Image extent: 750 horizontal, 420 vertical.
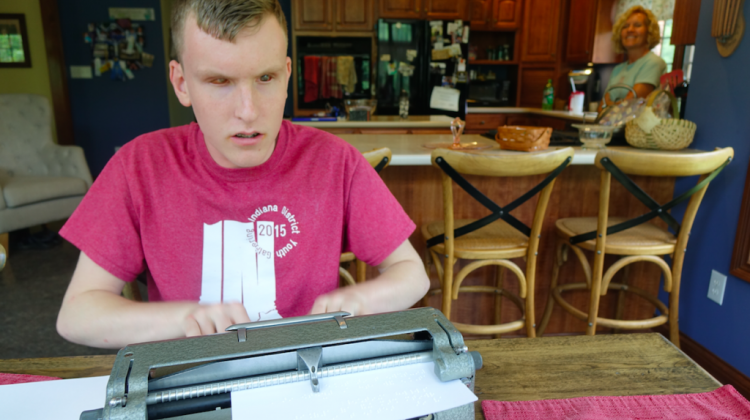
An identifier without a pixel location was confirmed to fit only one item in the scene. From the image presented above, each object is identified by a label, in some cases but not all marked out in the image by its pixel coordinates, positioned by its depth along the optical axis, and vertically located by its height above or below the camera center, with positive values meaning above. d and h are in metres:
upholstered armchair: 3.47 -0.58
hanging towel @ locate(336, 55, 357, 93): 5.07 +0.22
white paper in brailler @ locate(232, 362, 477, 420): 0.41 -0.27
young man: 0.71 -0.22
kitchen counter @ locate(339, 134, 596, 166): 1.82 -0.23
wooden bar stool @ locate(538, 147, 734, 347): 1.61 -0.52
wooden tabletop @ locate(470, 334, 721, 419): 0.63 -0.39
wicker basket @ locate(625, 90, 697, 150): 1.96 -0.15
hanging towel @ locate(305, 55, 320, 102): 5.05 +0.17
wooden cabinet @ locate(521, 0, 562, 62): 5.41 +0.73
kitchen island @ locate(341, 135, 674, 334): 2.00 -0.48
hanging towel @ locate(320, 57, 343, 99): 5.07 +0.13
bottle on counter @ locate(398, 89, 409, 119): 3.97 -0.12
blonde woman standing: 3.19 +0.35
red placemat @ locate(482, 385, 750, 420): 0.58 -0.38
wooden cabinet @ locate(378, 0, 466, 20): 5.13 +0.90
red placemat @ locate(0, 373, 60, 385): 0.63 -0.38
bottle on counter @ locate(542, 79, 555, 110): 5.19 -0.03
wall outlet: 1.94 -0.78
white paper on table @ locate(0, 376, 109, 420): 0.51 -0.34
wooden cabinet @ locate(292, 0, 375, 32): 5.08 +0.82
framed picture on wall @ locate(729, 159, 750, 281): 1.80 -0.56
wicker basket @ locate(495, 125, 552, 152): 1.87 -0.17
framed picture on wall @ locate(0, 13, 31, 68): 4.46 +0.47
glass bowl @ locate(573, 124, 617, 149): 2.05 -0.17
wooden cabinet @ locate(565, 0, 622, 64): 4.78 +0.65
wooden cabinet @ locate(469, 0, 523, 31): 5.50 +0.90
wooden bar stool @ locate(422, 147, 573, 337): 1.51 -0.50
